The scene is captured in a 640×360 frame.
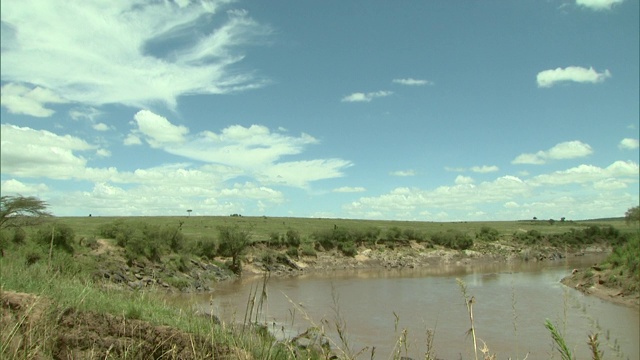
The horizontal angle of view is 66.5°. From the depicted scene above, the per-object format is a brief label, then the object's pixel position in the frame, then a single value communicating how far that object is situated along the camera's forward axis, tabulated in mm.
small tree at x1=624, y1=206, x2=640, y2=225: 67812
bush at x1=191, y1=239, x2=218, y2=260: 44719
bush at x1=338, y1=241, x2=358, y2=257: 55688
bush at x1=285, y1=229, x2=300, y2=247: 53500
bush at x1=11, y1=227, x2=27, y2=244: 28531
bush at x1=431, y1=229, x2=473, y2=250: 64125
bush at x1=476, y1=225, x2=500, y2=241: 69975
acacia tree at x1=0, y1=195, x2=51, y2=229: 25019
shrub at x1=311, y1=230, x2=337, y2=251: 55750
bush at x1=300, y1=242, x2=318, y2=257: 52388
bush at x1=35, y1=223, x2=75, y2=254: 30141
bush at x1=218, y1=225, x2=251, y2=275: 44844
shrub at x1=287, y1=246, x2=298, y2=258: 51031
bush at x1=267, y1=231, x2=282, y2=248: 51688
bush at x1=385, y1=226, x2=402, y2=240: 62156
